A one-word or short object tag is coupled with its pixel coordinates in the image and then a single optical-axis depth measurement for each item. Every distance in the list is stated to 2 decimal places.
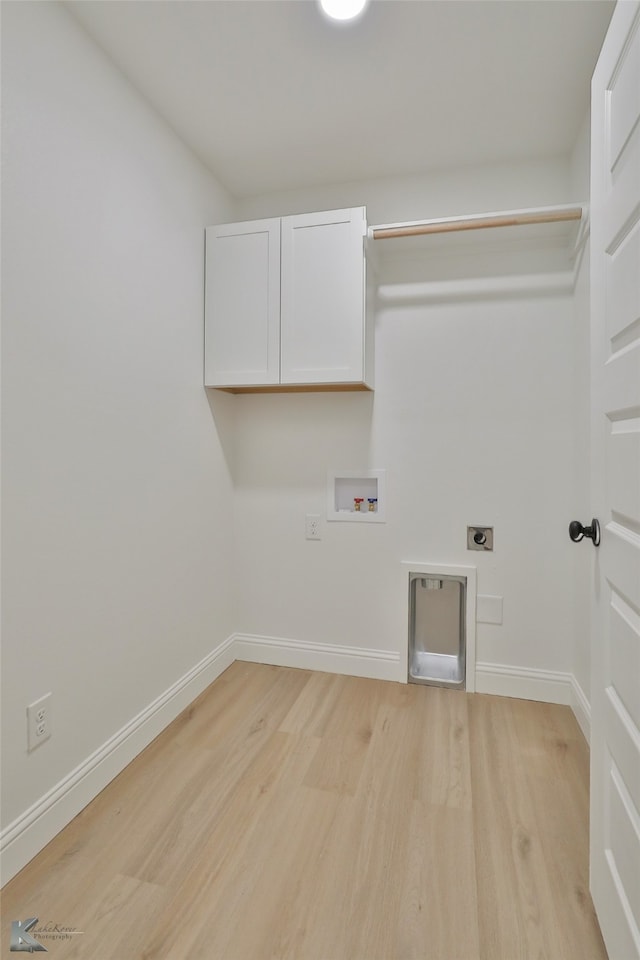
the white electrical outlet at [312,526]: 2.45
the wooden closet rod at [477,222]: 1.86
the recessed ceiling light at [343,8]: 1.37
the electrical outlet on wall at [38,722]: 1.33
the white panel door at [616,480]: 0.93
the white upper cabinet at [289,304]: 2.07
